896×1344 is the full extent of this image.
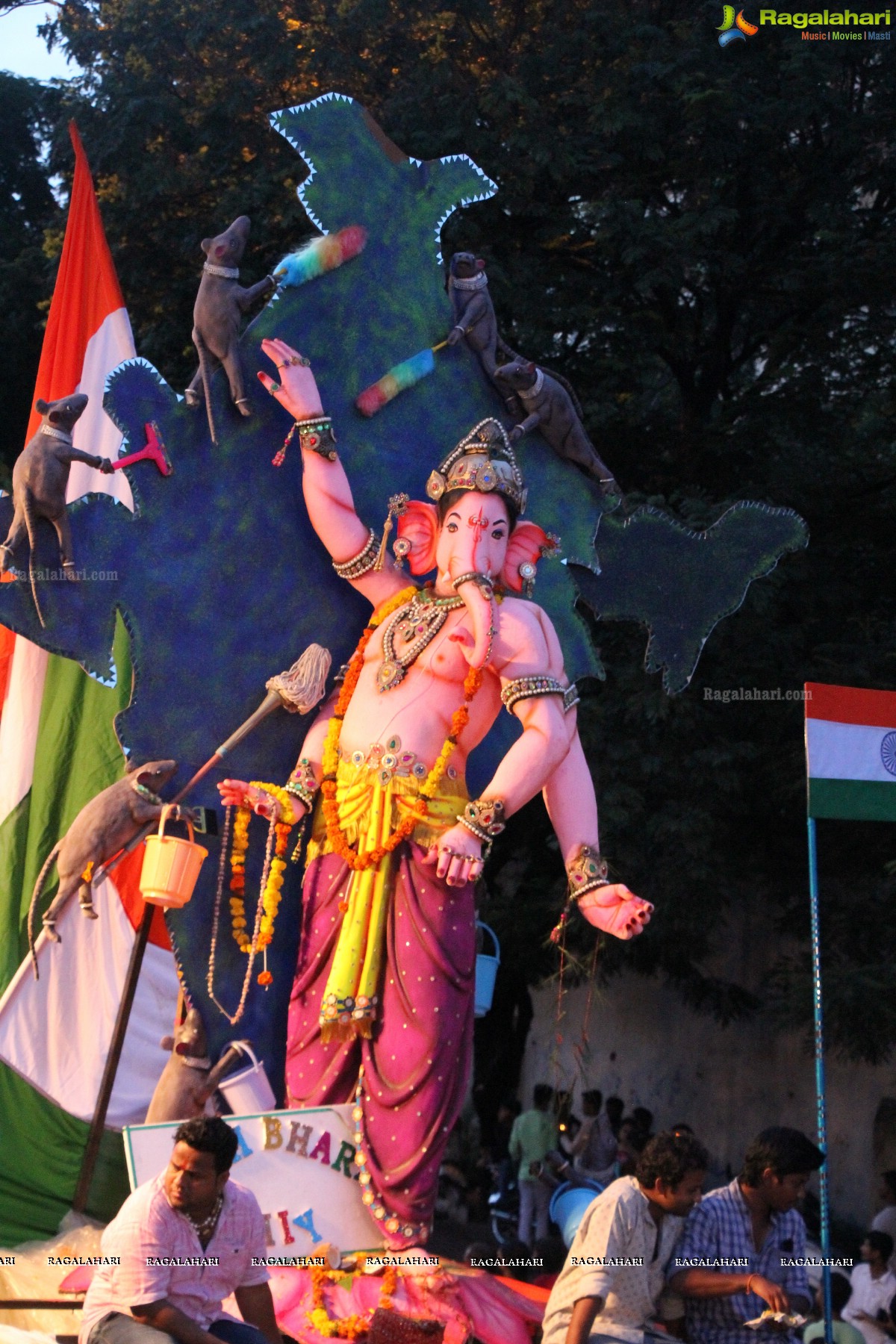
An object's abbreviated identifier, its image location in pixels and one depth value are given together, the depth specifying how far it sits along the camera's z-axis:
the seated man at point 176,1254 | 4.20
